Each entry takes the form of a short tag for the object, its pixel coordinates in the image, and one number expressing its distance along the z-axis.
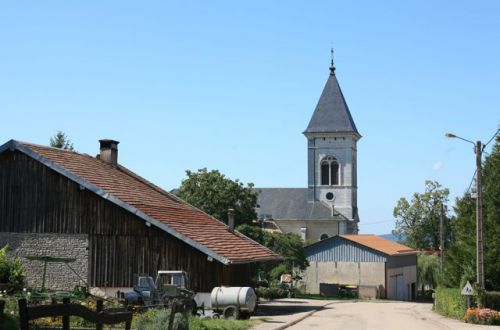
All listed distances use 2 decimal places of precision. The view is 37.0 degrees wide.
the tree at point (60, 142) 72.69
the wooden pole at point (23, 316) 12.05
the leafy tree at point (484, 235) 37.19
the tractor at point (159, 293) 26.92
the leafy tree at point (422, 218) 100.06
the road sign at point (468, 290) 31.52
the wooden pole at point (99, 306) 15.01
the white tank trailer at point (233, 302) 29.33
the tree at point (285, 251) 61.66
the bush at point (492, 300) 32.41
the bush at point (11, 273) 29.28
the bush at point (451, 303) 34.41
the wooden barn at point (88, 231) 31.89
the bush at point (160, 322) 17.08
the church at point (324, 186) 91.44
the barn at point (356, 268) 62.62
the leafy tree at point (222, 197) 57.91
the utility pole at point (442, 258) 47.53
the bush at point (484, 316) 31.22
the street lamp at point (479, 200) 30.17
